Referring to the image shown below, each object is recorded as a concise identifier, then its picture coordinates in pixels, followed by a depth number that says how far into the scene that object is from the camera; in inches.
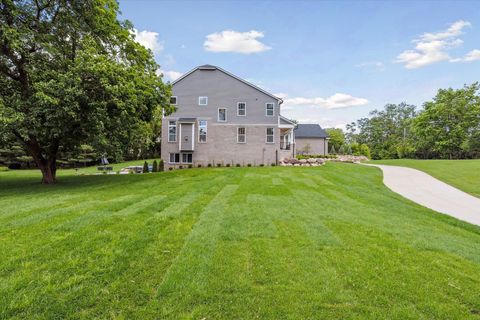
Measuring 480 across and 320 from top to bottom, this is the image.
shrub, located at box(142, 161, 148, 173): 878.3
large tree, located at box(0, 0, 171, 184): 358.3
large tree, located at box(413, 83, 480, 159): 1324.4
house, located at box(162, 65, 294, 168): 900.0
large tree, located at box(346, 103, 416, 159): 1758.6
